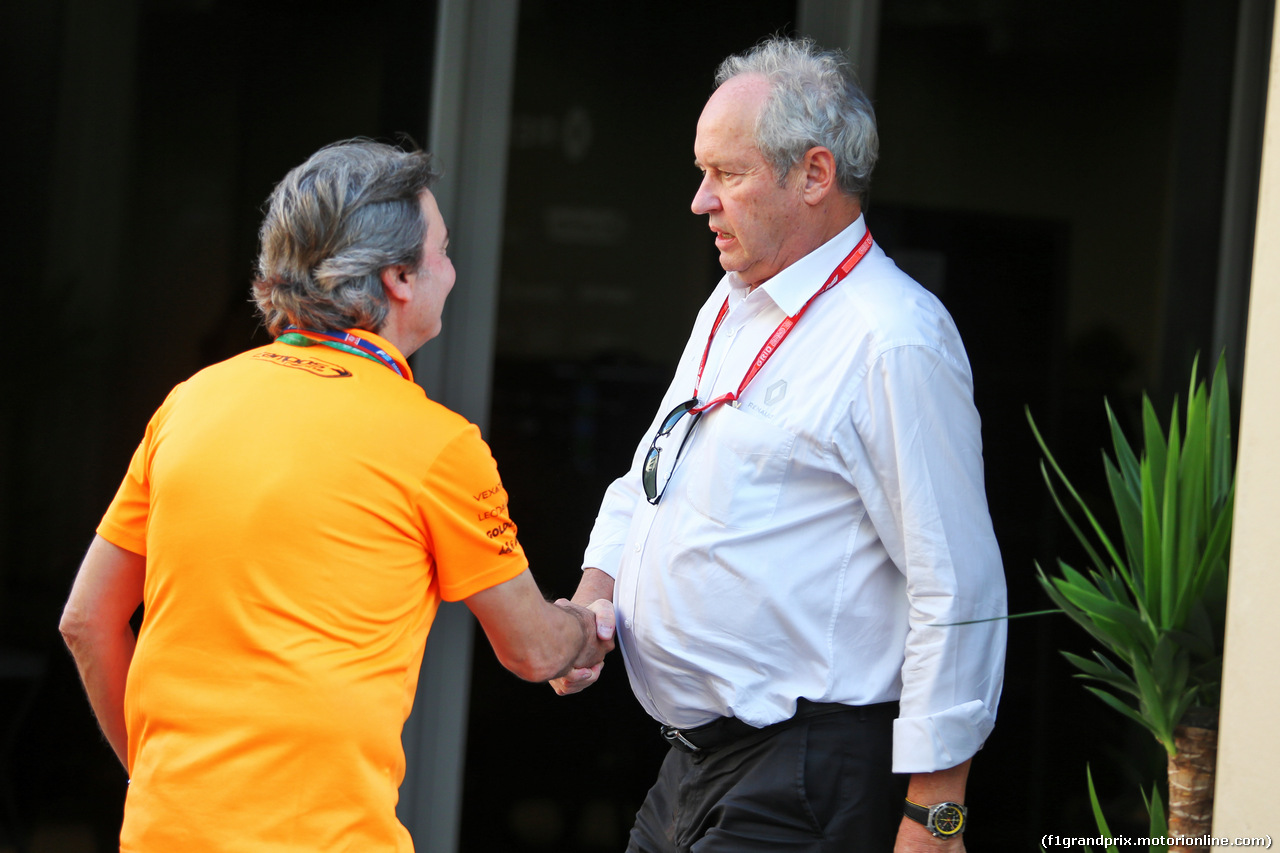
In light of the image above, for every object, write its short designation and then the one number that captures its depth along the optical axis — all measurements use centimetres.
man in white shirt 981
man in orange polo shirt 964
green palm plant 978
